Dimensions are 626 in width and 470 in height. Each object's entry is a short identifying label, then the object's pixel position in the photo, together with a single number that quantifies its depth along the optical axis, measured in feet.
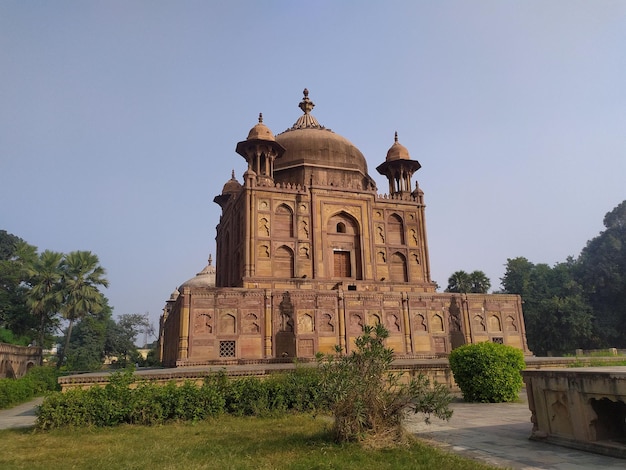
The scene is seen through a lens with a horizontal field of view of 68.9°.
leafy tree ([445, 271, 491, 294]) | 140.87
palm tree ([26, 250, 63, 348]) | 108.68
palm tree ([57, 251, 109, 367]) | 110.13
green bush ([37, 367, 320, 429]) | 32.64
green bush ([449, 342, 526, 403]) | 42.01
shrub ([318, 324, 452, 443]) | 23.32
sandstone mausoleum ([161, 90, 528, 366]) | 70.90
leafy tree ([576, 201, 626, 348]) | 145.07
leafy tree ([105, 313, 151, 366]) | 192.24
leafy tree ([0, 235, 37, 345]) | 123.34
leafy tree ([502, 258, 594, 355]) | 135.44
